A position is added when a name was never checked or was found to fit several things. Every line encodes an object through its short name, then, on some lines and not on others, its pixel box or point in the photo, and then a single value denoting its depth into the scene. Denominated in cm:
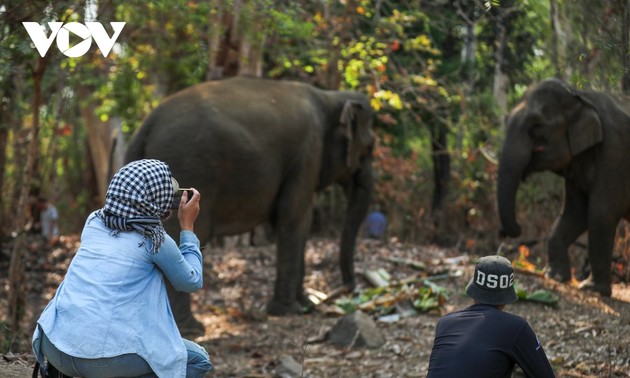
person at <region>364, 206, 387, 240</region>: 1888
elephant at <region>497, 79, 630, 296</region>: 1120
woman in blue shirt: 454
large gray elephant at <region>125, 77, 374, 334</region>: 1013
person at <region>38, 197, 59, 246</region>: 1916
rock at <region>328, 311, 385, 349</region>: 949
